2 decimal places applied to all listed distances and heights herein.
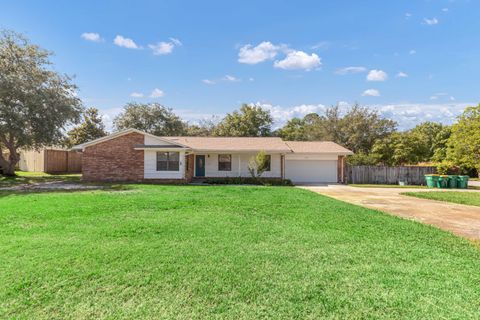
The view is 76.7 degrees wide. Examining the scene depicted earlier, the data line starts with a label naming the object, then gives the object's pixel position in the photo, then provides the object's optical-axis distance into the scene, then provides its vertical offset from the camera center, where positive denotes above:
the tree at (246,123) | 37.53 +5.47
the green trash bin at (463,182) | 20.02 -1.08
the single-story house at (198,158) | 19.59 +0.56
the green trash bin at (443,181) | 20.45 -1.07
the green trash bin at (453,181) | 20.27 -1.06
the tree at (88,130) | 35.90 +4.49
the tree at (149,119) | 37.50 +5.91
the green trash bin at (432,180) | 20.77 -0.99
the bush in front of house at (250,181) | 20.41 -1.00
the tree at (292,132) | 40.97 +4.84
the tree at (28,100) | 19.67 +4.54
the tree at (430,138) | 31.26 +3.48
